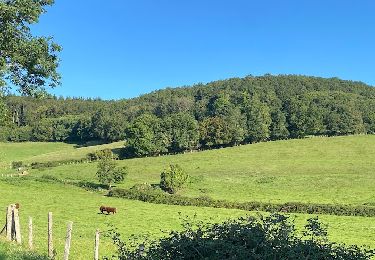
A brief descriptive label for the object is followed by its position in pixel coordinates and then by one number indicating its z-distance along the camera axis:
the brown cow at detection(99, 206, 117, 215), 45.69
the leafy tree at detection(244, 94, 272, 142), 122.56
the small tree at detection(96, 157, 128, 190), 68.94
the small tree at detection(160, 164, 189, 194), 65.62
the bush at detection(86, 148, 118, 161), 98.62
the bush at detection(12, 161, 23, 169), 102.20
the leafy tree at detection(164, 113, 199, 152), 112.25
